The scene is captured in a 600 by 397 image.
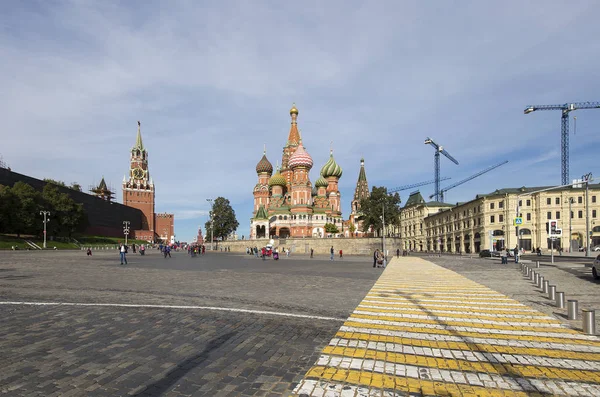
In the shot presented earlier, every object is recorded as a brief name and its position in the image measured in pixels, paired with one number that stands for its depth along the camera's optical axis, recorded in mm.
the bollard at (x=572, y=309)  8586
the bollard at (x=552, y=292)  10728
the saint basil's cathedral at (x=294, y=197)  75312
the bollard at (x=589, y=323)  7234
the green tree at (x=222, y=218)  85062
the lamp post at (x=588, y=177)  25814
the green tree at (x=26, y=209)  55088
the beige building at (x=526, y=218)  59188
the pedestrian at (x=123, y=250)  26828
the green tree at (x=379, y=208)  60844
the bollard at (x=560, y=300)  9930
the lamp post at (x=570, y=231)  54344
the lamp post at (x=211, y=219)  77650
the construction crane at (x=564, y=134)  88000
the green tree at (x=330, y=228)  75438
